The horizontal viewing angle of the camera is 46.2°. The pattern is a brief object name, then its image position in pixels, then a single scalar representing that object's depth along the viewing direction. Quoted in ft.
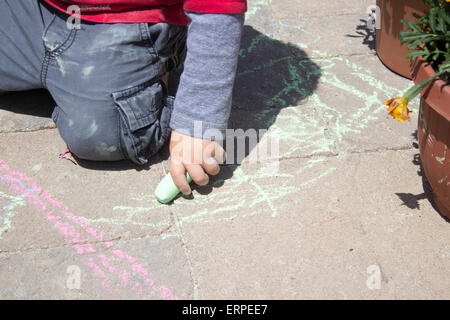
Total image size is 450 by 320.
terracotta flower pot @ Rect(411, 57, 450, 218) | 4.32
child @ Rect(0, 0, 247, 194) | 5.05
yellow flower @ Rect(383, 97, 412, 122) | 4.33
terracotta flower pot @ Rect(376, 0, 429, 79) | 6.29
